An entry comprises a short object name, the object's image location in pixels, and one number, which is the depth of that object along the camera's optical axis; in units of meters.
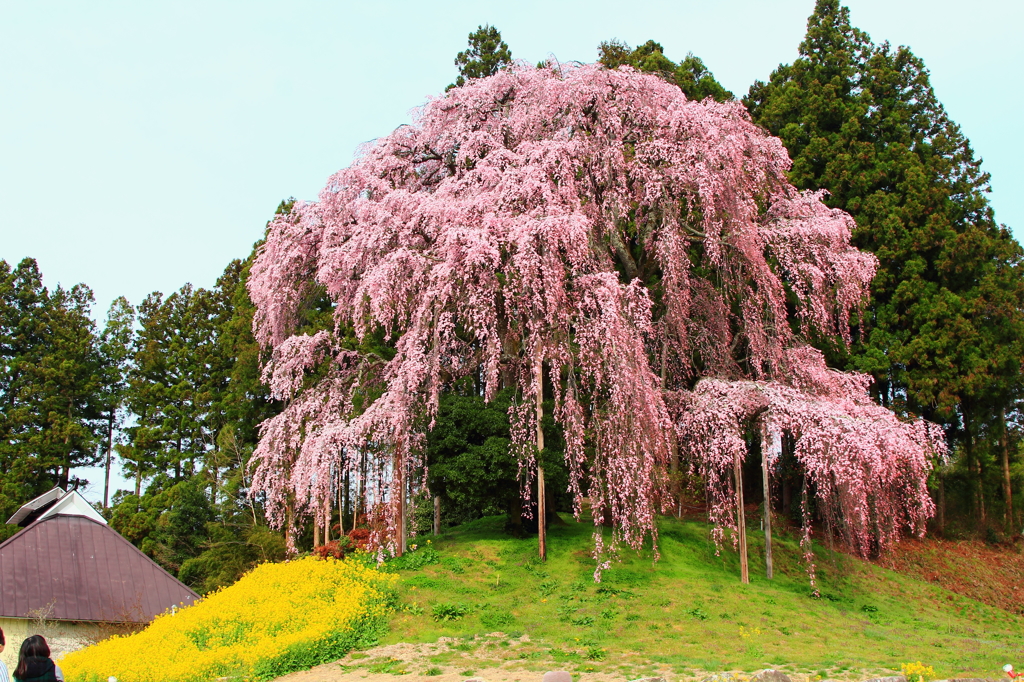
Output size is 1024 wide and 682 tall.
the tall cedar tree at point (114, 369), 31.03
